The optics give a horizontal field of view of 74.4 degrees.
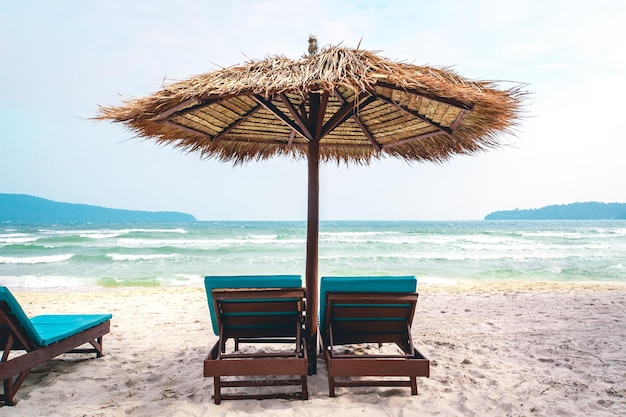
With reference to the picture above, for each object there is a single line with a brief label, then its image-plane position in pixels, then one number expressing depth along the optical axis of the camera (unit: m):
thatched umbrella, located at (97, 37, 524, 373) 2.62
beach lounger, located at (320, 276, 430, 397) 2.76
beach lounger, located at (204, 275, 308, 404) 2.70
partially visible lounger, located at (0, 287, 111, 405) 2.63
